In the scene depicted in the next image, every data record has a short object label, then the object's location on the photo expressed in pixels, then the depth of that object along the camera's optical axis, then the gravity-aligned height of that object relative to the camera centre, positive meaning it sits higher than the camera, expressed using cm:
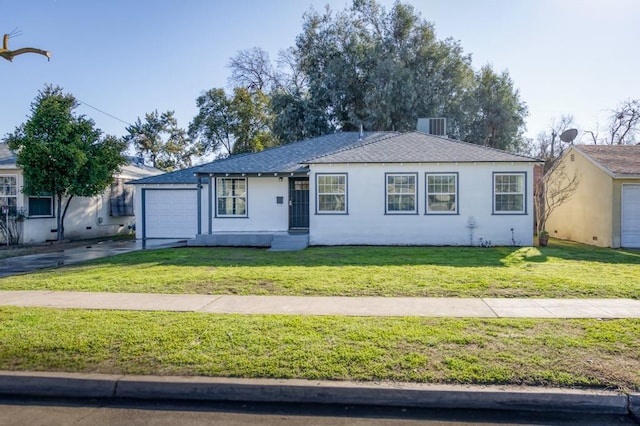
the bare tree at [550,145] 3472 +518
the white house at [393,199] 1569 +42
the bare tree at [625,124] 3369 +656
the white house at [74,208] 1908 +9
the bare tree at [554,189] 1762 +92
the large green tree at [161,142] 4228 +651
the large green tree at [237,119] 3659 +753
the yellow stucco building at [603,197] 1602 +47
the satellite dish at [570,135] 2033 +340
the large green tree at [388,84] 2773 +815
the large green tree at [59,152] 1798 +238
